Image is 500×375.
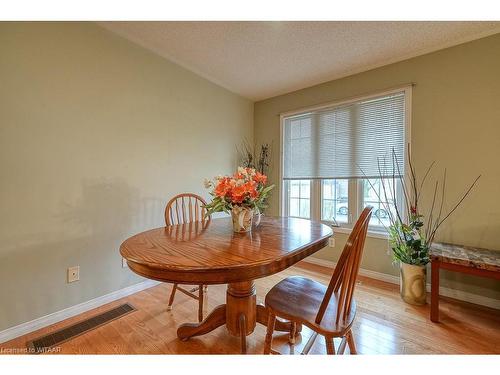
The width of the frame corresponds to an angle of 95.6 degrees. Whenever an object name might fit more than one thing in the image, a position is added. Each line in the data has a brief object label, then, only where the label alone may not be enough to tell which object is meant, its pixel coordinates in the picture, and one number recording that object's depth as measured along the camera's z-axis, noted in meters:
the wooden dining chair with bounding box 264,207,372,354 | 0.95
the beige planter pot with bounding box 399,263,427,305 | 1.95
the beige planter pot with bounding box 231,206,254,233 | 1.38
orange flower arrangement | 1.32
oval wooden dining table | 0.87
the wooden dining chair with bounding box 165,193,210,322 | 1.66
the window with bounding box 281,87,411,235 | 2.41
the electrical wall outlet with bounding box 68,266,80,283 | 1.74
